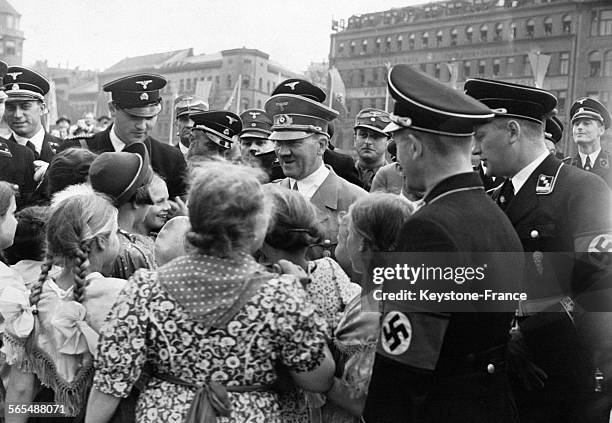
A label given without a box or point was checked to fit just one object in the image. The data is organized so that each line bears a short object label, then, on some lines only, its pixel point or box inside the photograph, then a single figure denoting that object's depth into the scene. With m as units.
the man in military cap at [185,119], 8.80
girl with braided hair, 2.99
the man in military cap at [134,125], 5.62
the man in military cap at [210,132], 6.76
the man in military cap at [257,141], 7.07
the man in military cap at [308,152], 5.03
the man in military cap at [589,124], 6.56
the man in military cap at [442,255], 2.34
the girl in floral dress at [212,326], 2.43
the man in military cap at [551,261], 3.17
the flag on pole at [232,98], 13.13
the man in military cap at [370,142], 7.60
